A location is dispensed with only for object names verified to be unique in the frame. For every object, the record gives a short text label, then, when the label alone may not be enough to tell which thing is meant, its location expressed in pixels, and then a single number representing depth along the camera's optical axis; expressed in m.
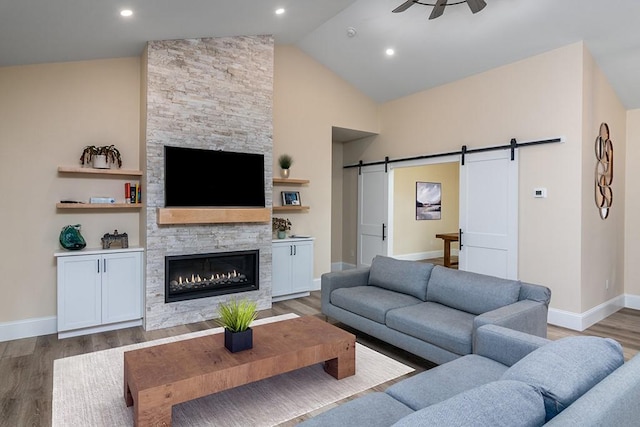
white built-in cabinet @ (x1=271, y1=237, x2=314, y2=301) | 5.45
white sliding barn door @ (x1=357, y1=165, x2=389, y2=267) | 7.02
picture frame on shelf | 5.81
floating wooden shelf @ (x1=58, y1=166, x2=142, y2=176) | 4.05
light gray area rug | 2.52
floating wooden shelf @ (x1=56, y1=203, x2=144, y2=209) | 4.02
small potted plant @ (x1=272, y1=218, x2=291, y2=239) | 5.66
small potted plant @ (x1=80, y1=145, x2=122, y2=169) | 4.20
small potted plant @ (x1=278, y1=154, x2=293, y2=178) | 5.66
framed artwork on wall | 9.12
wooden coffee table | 2.20
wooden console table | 7.75
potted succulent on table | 2.67
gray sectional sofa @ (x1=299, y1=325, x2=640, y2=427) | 1.14
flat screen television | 4.39
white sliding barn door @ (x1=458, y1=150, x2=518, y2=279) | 4.93
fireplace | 4.47
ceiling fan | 3.42
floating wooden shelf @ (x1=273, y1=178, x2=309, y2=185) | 5.59
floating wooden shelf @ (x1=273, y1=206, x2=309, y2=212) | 5.62
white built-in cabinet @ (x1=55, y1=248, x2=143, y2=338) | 3.92
